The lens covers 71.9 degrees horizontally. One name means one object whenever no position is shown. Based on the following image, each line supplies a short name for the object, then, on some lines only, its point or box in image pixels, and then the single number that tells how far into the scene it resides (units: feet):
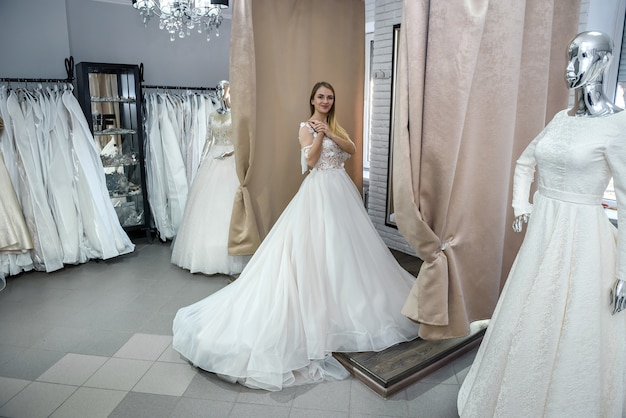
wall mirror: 12.84
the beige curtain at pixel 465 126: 6.41
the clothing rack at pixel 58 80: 13.39
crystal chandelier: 12.02
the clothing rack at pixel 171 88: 16.88
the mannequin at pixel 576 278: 5.26
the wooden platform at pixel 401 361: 7.72
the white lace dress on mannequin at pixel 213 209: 13.20
